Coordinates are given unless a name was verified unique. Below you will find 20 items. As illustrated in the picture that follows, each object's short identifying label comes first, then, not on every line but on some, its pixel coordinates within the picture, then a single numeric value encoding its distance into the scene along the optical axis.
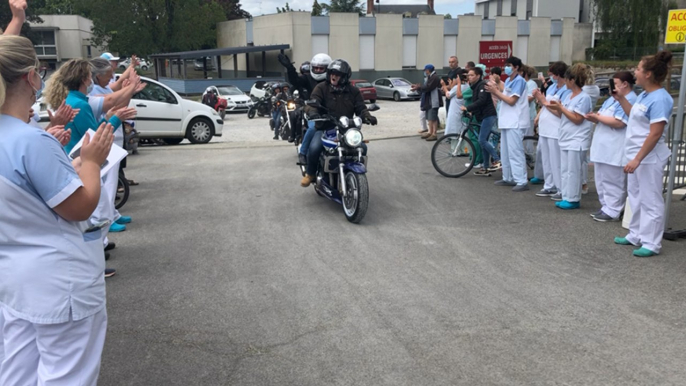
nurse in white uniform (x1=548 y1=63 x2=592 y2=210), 8.41
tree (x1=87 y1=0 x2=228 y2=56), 52.66
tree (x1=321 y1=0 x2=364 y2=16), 95.50
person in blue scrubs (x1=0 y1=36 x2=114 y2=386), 2.47
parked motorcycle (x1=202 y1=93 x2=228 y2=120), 29.69
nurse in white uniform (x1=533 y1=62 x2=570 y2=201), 9.12
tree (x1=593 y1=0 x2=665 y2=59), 52.00
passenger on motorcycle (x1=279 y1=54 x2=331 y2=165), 9.05
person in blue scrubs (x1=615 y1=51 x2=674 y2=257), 6.35
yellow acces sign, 10.49
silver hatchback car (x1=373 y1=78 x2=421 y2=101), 42.12
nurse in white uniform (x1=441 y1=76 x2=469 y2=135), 12.74
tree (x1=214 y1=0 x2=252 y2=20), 76.69
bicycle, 11.12
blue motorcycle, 7.76
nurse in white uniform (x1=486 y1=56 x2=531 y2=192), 9.96
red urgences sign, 16.63
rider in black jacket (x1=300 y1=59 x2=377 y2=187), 8.53
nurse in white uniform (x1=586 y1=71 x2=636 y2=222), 7.41
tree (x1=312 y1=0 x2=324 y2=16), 86.81
